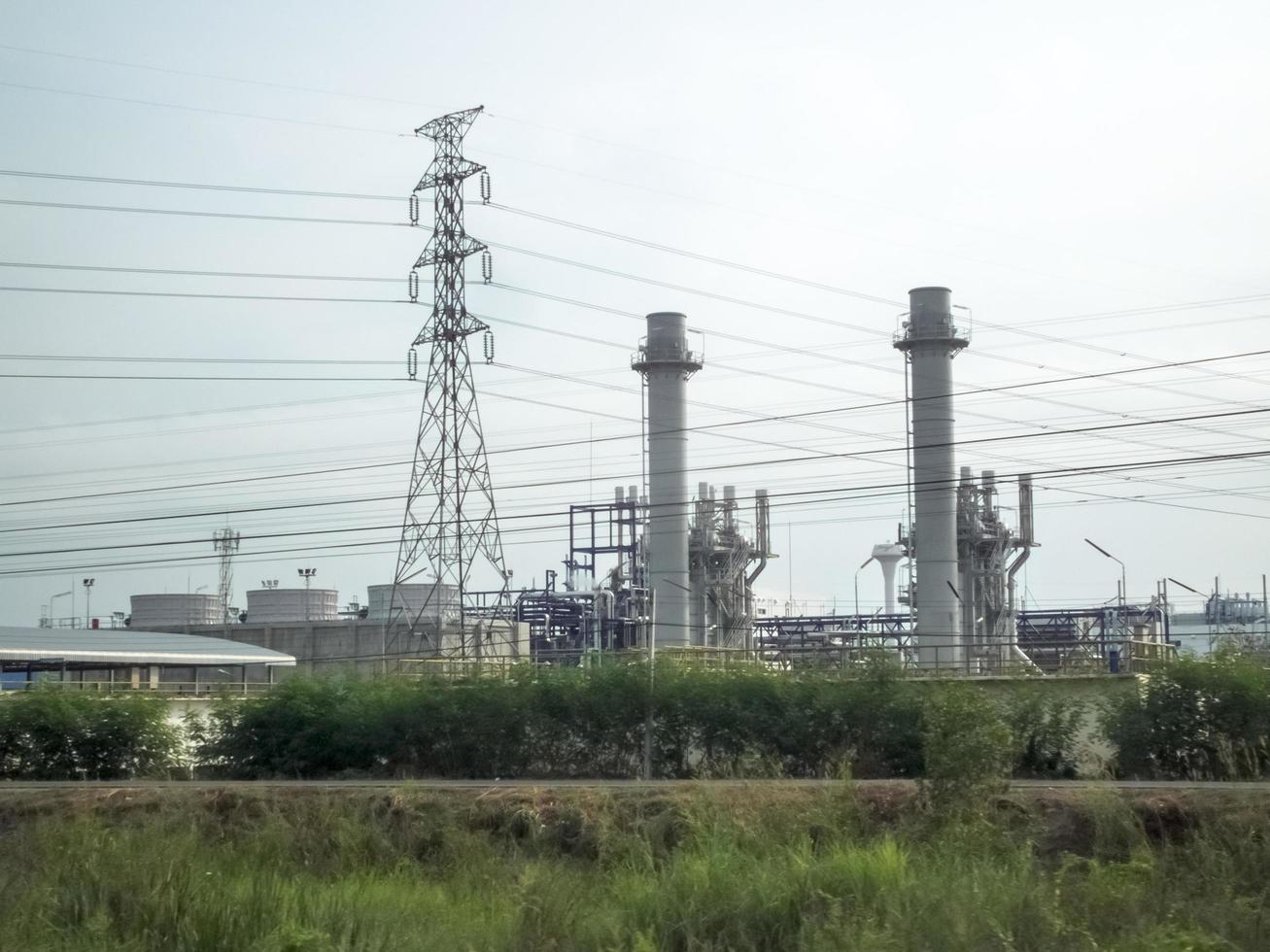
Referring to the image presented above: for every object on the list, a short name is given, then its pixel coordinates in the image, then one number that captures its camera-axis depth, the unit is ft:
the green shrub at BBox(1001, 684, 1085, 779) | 92.79
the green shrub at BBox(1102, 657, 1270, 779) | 88.74
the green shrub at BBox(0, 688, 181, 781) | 113.39
